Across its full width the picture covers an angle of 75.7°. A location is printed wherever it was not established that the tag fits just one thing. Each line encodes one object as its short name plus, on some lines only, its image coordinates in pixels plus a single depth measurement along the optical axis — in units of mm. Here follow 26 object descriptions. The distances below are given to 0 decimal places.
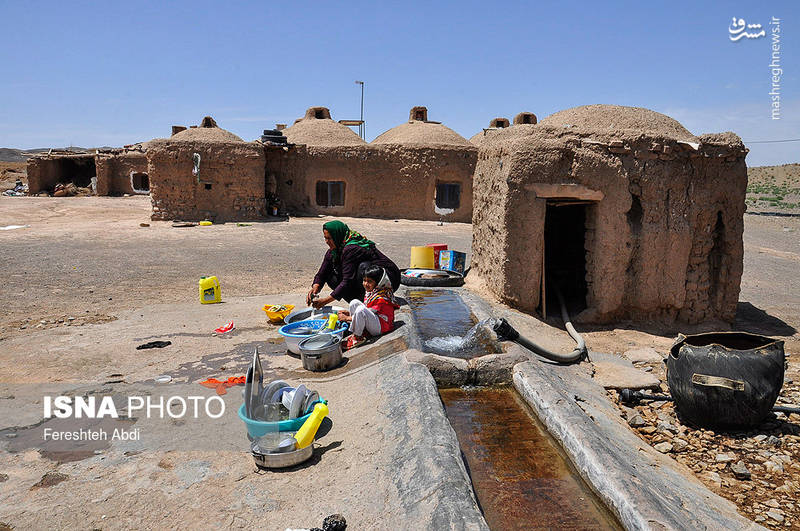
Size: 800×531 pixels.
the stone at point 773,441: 4227
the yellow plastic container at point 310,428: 3539
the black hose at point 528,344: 5578
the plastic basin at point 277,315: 6785
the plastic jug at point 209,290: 7625
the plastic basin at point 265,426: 3646
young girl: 5695
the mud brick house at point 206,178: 17266
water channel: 3051
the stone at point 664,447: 4266
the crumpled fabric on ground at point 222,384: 4695
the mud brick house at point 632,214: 6961
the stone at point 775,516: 3250
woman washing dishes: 6289
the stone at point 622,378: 5500
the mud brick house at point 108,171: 25172
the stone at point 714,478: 3762
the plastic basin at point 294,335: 5547
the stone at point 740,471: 3799
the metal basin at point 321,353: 5105
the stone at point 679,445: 4274
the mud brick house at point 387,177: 19531
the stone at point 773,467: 3854
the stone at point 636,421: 4703
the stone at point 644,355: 6332
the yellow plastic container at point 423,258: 9531
